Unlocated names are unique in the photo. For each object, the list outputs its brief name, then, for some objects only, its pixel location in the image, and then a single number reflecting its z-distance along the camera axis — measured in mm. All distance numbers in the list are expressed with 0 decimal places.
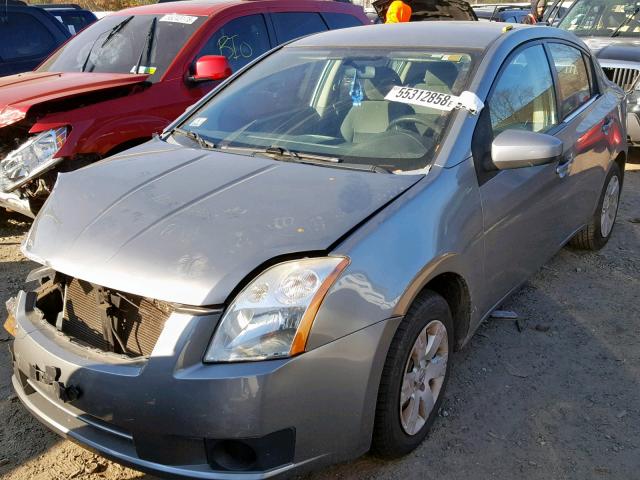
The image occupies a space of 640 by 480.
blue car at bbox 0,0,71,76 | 7273
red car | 4562
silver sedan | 2137
